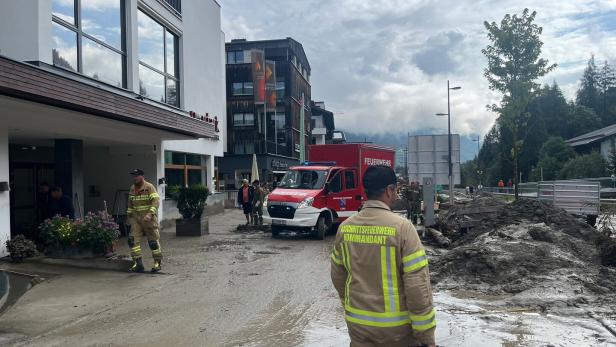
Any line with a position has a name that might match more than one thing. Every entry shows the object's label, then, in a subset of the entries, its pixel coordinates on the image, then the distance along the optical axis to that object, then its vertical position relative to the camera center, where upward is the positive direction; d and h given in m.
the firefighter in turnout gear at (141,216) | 9.30 -0.64
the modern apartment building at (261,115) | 47.84 +6.32
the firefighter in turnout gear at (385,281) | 3.04 -0.64
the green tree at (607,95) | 79.04 +12.38
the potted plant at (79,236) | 9.80 -1.03
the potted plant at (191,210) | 14.78 -0.87
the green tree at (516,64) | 23.69 +5.03
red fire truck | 14.59 -0.40
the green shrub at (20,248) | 9.60 -1.22
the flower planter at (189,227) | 14.91 -1.36
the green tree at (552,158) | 47.56 +1.39
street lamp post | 18.97 +0.11
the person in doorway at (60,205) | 11.12 -0.50
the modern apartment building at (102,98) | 9.77 +1.63
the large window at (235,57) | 52.31 +12.29
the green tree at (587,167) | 37.38 +0.37
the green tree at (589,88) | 85.00 +14.13
